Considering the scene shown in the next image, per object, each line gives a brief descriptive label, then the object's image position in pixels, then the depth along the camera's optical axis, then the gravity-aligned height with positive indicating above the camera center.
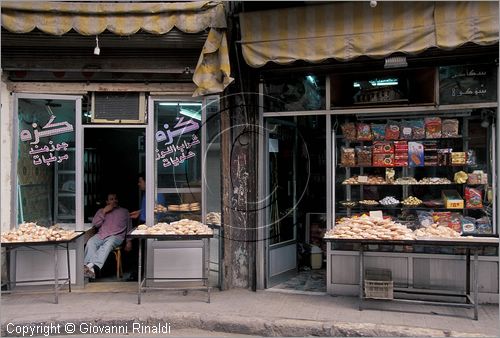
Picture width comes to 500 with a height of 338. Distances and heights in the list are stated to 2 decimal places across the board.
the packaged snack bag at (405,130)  6.37 +0.58
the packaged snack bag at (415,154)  6.31 +0.25
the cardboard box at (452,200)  6.14 -0.37
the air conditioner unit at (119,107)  6.79 +0.97
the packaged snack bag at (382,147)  6.43 +0.35
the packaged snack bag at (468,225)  6.09 -0.69
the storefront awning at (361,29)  5.33 +1.76
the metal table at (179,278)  5.78 -1.24
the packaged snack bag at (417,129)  6.32 +0.60
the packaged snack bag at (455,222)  6.14 -0.66
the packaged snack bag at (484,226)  6.03 -0.70
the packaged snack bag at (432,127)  6.23 +0.62
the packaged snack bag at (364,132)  6.51 +0.57
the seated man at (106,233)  6.96 -0.97
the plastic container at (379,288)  5.61 -1.41
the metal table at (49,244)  5.89 -0.96
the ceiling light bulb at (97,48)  6.00 +1.63
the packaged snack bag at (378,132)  6.47 +0.57
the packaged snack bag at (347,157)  6.56 +0.22
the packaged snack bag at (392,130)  6.42 +0.59
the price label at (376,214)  6.17 -0.56
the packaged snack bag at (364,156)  6.51 +0.23
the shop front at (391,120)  5.62 +0.73
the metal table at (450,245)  5.15 -0.95
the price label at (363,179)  6.51 -0.09
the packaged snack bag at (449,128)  6.17 +0.60
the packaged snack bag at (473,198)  6.08 -0.34
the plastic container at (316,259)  7.93 -1.49
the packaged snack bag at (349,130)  6.55 +0.60
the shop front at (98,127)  6.57 +0.59
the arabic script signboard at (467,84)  5.93 +1.16
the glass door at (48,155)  6.75 +0.26
